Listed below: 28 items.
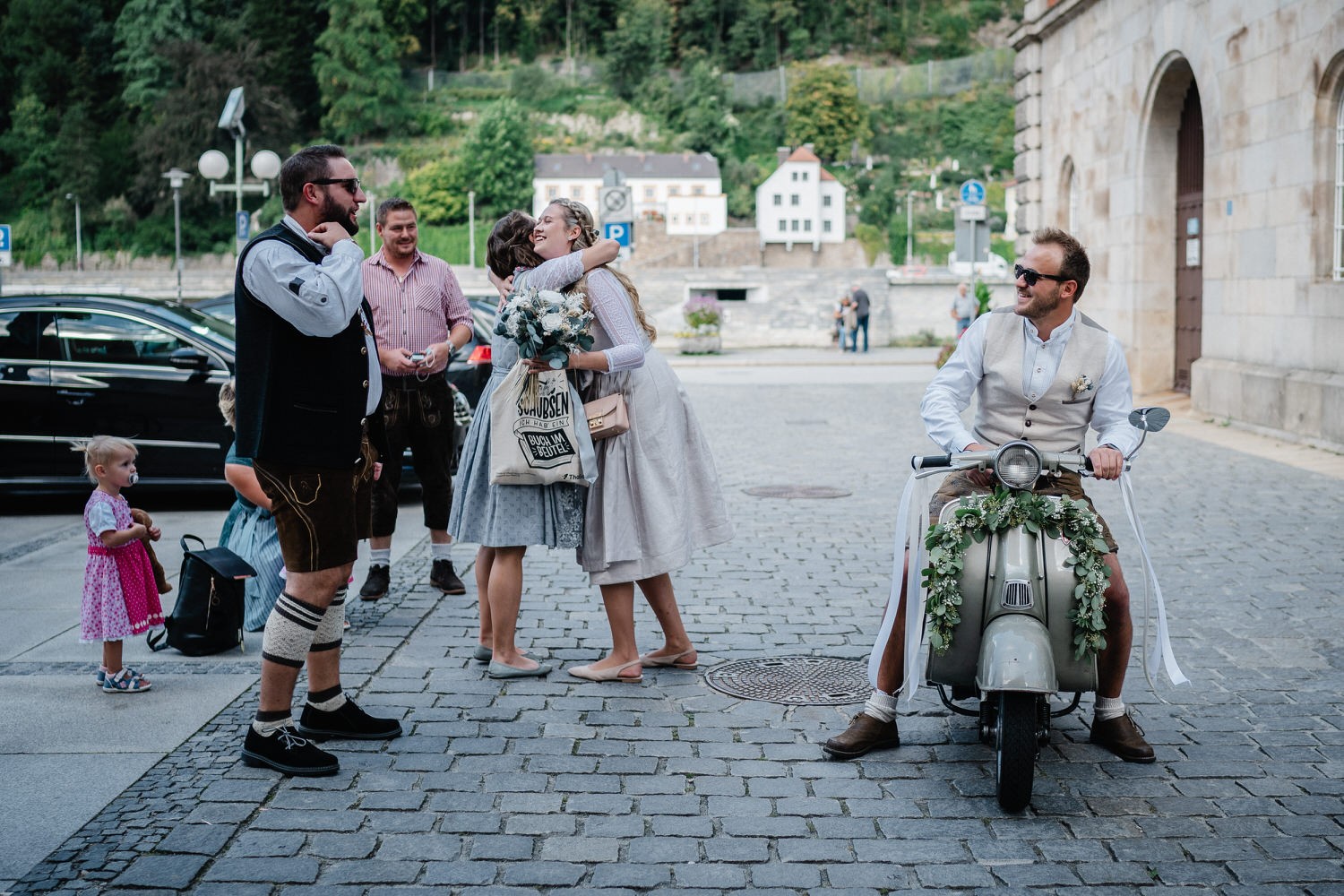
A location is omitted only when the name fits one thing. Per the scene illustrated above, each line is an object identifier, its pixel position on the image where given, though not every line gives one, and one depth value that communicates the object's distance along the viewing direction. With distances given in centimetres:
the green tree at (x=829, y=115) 13188
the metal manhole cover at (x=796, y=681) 548
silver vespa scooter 413
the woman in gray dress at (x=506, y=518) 567
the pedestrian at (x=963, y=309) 3291
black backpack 615
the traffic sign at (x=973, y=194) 2698
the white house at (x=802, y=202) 11831
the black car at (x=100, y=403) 1046
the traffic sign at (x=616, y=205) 2159
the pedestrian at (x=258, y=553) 647
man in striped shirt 731
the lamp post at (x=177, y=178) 3069
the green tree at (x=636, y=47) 13925
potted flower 4144
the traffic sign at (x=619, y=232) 2147
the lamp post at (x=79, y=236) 10052
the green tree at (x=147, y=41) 11075
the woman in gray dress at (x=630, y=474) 562
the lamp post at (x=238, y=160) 2894
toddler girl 547
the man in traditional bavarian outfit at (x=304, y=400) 436
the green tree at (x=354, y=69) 11744
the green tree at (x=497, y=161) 11481
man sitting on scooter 468
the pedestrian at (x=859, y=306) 4103
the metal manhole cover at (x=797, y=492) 1120
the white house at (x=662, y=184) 11925
